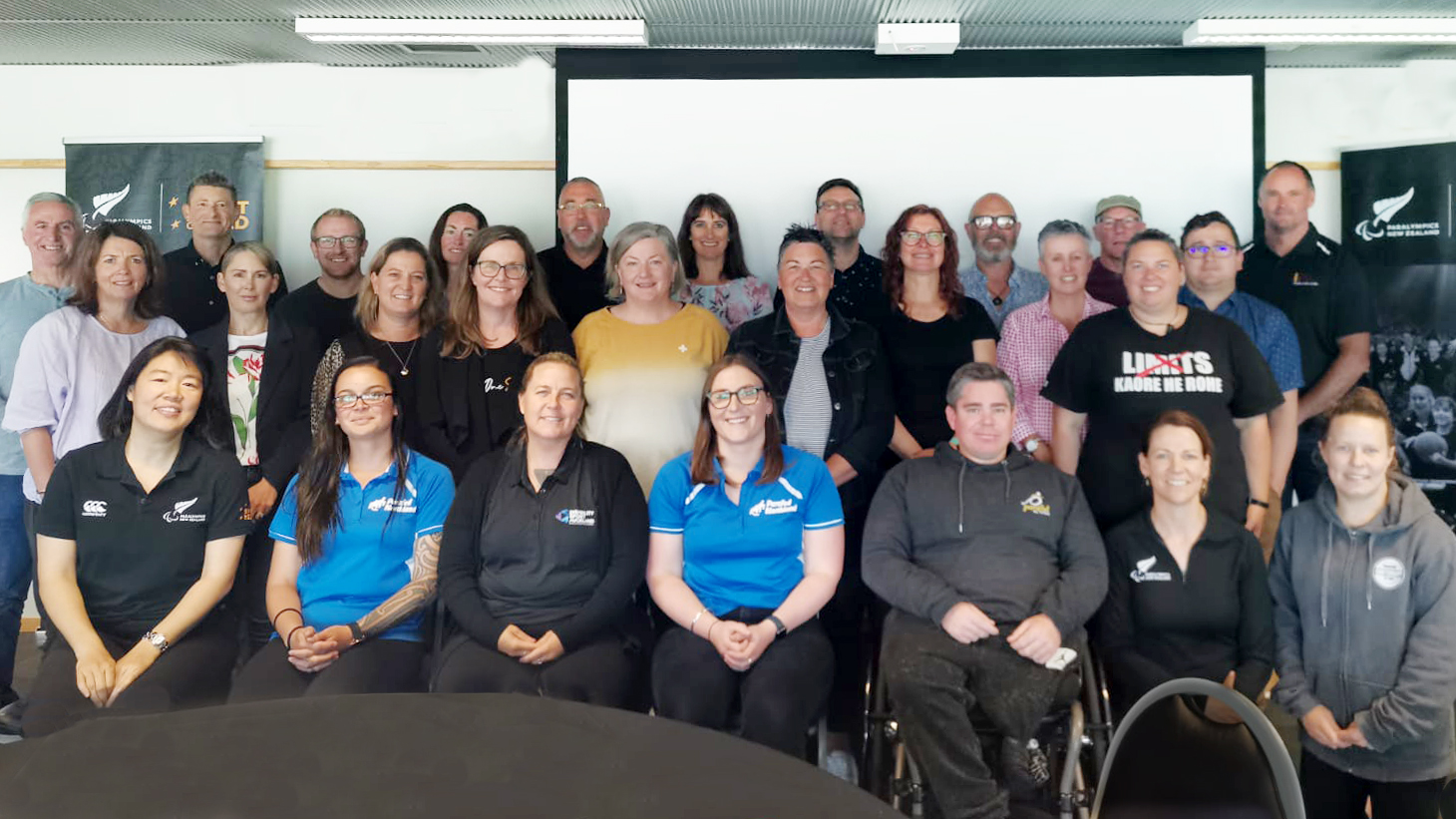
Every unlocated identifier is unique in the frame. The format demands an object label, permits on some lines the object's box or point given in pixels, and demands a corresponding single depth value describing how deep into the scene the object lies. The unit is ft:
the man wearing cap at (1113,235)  13.46
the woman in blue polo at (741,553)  9.18
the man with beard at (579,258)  13.51
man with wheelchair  8.86
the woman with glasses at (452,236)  13.55
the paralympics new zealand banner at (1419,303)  15.06
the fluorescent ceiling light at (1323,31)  13.92
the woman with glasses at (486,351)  10.80
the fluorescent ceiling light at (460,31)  14.02
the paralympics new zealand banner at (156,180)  16.48
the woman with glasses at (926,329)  11.43
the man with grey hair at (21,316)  12.71
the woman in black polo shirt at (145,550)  9.21
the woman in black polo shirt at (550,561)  9.14
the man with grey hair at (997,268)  13.34
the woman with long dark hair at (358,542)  9.39
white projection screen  15.34
